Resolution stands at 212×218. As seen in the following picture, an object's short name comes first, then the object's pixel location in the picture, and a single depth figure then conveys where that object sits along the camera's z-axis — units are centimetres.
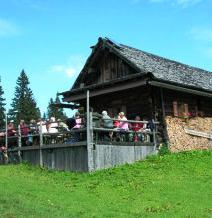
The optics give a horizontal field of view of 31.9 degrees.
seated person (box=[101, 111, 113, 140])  1504
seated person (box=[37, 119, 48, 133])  1612
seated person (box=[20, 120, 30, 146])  1670
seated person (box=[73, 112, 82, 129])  1534
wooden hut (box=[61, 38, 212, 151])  1769
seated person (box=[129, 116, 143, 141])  1600
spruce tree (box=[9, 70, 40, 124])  4521
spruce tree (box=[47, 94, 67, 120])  5548
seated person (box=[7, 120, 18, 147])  1727
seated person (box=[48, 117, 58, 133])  1605
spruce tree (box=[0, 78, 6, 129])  4317
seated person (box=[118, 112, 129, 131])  1558
